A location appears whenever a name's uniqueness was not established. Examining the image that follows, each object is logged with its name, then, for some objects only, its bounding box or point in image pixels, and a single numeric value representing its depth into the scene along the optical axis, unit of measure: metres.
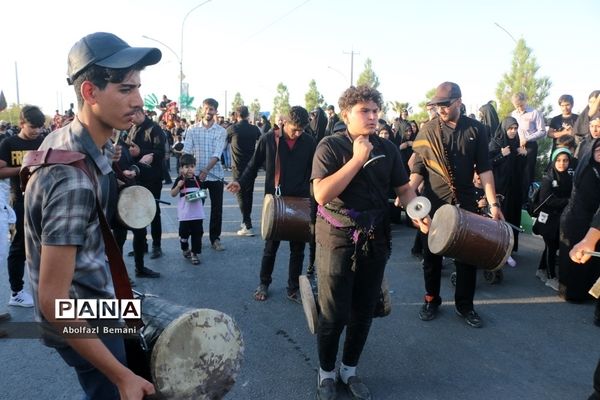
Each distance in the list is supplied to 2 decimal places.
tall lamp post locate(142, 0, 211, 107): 24.39
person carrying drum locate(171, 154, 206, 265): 5.89
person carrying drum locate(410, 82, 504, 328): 4.06
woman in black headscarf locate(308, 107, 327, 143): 10.38
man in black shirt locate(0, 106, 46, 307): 4.27
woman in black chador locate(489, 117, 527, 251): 6.46
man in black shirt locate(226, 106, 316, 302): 4.75
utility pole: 39.81
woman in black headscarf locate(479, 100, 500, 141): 8.02
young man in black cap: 1.32
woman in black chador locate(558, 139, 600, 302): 4.52
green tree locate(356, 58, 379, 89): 47.75
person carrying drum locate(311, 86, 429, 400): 2.80
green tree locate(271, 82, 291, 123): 62.29
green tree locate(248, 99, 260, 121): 65.59
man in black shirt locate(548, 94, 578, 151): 7.84
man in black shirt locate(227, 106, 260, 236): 7.56
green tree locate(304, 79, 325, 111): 52.03
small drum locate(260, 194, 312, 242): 4.24
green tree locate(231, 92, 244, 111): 69.94
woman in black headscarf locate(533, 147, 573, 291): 5.27
